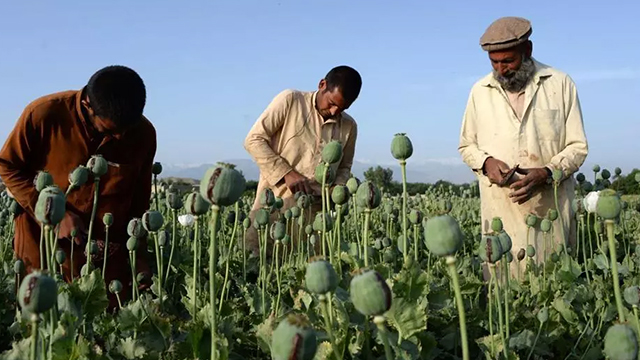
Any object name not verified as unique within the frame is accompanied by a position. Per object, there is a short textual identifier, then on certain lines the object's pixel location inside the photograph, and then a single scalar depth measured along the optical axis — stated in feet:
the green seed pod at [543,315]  7.77
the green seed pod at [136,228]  9.00
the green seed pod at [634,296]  6.37
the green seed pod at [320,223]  8.46
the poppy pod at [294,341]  3.74
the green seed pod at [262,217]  9.35
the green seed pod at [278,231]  9.64
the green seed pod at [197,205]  6.37
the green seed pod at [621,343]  4.31
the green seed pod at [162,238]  9.64
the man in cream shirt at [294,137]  15.53
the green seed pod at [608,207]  5.24
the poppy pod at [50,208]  5.48
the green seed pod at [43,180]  7.34
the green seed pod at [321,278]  4.61
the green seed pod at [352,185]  8.90
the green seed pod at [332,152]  7.68
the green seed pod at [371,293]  4.04
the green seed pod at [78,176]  7.82
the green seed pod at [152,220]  8.40
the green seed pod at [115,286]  8.51
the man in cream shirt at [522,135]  13.84
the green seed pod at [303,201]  11.16
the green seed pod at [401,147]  7.17
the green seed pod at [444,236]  4.46
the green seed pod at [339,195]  7.74
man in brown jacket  10.14
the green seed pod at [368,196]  7.10
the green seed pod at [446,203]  10.23
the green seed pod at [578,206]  11.94
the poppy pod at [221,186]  4.80
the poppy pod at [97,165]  8.18
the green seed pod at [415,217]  10.00
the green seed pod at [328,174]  8.26
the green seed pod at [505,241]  7.47
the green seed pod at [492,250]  6.45
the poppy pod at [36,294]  4.17
